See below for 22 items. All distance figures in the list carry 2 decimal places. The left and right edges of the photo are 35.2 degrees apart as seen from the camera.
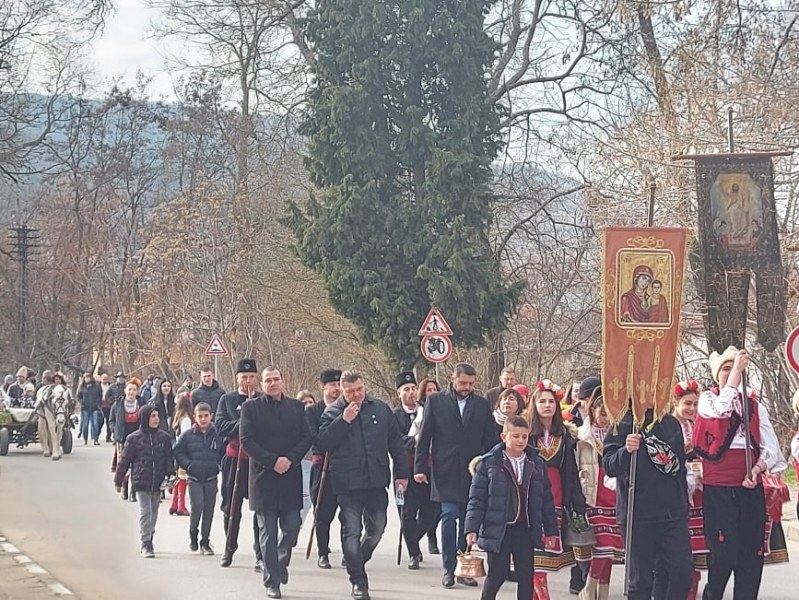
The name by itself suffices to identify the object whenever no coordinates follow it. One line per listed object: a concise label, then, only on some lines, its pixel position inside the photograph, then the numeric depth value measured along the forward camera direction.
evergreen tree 27.94
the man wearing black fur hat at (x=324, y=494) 11.69
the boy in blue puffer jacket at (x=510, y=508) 8.46
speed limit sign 22.89
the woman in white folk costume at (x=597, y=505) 9.51
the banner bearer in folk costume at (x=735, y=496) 9.03
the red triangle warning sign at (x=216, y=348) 33.62
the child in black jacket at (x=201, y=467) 12.88
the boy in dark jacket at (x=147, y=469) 12.68
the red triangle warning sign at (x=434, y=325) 22.95
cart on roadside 27.83
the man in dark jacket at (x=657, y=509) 8.28
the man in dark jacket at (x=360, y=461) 10.33
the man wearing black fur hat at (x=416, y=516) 12.00
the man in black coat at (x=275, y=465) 10.40
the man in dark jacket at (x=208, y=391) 17.53
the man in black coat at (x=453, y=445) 10.95
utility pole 63.13
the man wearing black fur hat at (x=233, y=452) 11.86
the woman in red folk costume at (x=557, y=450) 9.44
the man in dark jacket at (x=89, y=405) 32.53
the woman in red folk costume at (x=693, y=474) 9.70
